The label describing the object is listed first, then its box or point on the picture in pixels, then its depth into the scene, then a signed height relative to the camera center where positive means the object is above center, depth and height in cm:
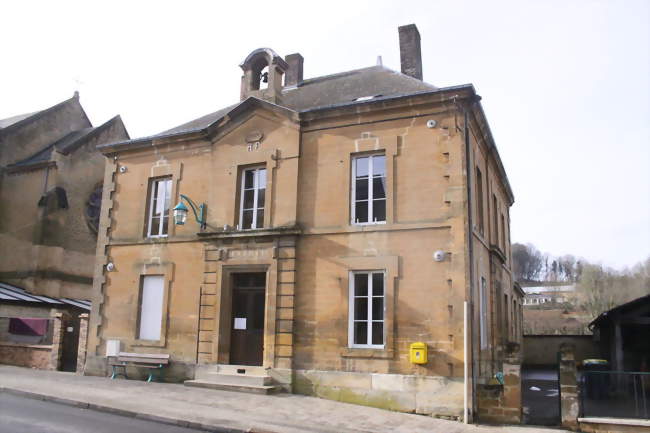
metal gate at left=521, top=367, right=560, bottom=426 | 1086 -188
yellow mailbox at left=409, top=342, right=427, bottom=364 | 1160 -67
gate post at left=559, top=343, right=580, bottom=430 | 1022 -124
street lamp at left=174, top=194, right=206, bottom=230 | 1446 +268
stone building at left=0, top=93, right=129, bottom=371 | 2356 +439
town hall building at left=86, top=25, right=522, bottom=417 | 1211 +184
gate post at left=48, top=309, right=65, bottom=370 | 1664 -102
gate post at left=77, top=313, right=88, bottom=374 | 1589 -91
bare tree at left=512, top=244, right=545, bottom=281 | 9624 +1081
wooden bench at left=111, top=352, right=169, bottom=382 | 1453 -127
